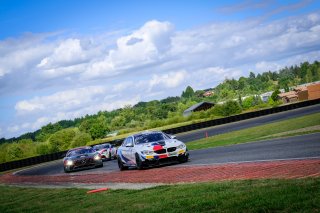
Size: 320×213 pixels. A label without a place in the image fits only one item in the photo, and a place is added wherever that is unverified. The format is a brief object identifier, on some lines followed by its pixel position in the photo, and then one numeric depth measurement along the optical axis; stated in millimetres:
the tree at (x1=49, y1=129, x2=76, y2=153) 69562
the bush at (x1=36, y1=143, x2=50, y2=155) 65738
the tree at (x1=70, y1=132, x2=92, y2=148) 67188
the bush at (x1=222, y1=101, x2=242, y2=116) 81000
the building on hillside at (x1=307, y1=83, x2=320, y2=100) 118500
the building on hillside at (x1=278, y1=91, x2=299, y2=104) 137000
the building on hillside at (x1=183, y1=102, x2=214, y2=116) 136375
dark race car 25156
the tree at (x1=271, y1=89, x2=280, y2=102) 136375
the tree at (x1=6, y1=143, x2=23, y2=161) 64688
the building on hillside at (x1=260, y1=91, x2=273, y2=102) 166250
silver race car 17750
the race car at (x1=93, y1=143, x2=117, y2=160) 31438
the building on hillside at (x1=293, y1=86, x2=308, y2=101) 124938
